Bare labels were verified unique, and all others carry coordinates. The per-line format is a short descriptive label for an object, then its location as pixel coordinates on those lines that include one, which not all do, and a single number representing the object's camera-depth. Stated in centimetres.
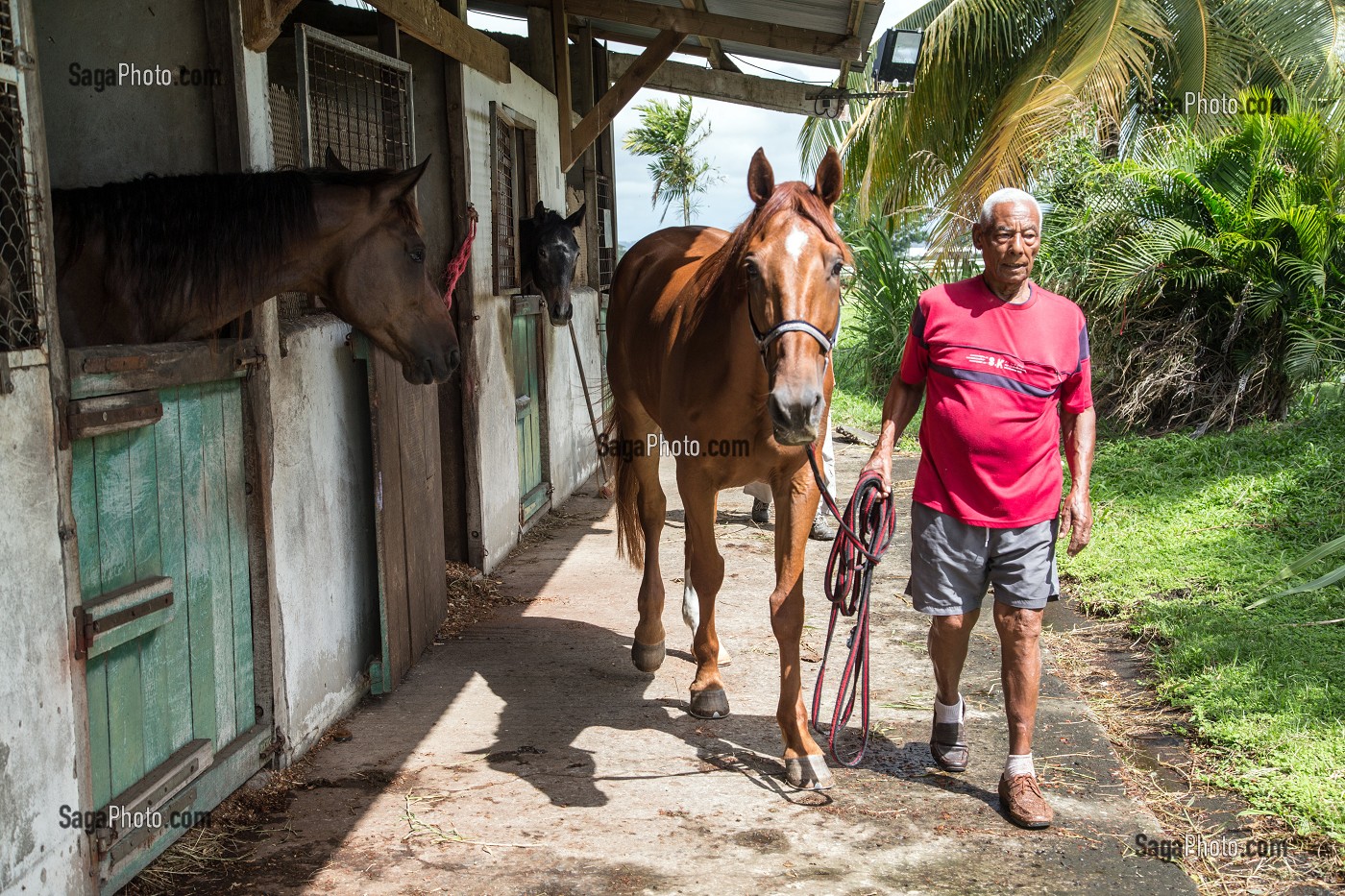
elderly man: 318
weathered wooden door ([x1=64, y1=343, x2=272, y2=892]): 250
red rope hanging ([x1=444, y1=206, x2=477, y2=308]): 508
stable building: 223
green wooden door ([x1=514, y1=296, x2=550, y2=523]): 695
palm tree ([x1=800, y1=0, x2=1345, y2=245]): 1058
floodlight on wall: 834
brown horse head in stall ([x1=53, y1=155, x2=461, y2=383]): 289
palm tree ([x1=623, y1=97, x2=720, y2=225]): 2823
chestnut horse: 295
